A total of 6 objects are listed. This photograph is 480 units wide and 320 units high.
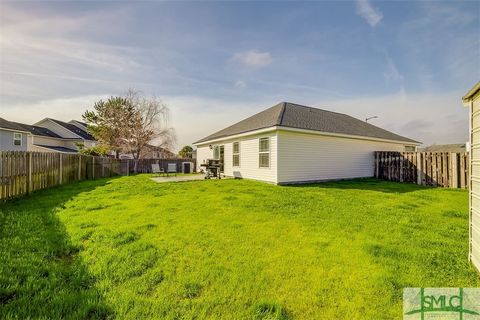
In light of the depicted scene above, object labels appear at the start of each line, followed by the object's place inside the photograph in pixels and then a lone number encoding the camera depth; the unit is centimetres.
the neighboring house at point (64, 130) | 3456
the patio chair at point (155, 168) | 1609
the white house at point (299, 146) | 1102
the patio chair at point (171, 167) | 1619
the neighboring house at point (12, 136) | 2303
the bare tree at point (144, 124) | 2466
